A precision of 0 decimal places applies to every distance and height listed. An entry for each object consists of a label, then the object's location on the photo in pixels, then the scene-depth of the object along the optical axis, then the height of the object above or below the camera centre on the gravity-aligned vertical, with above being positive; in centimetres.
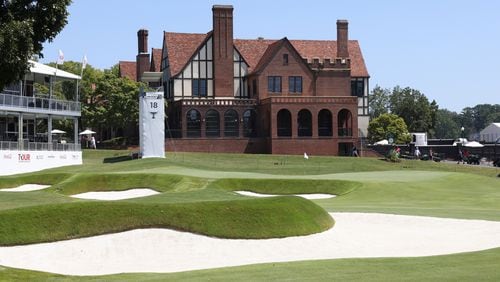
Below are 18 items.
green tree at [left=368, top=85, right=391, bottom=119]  16231 +761
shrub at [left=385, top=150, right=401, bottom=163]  6966 -212
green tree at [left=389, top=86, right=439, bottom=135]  13362 +392
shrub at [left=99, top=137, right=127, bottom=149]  8125 -84
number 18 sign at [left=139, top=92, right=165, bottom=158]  6184 +71
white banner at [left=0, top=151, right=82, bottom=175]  5850 -203
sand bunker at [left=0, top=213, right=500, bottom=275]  1881 -320
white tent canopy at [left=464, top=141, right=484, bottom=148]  8484 -123
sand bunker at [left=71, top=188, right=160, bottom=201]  4162 -337
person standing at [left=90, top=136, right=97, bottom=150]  7882 -100
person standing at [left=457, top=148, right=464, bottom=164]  7733 -238
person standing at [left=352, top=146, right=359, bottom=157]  7669 -179
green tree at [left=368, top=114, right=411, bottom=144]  10644 +95
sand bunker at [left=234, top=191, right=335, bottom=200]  4060 -336
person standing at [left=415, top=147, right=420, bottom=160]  7664 -203
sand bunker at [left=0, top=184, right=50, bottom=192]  4581 -321
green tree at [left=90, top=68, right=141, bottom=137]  8144 +337
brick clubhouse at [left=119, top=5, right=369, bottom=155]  7838 +457
